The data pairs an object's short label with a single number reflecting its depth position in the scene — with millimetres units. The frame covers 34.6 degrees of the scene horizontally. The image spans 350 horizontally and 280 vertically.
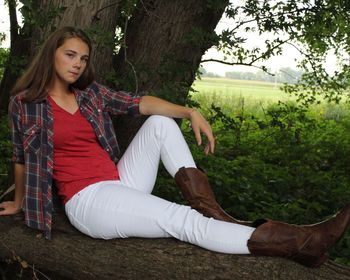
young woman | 2895
